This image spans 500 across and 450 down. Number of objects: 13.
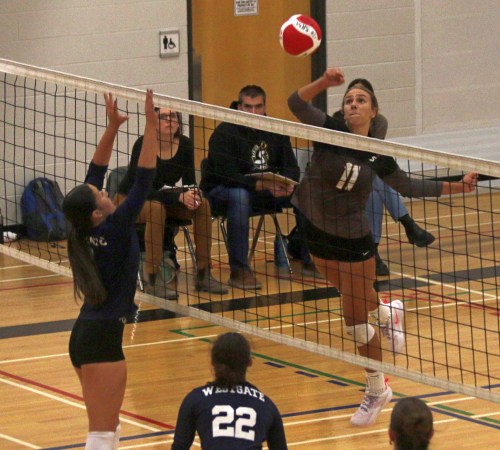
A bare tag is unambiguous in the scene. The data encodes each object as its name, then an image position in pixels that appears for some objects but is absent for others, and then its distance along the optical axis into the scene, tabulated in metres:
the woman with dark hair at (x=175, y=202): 15.95
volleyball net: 12.24
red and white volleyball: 14.31
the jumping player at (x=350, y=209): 12.18
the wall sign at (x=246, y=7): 24.06
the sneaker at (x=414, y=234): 19.16
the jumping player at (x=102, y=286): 9.65
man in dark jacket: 17.56
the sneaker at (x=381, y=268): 18.57
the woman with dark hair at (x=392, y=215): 17.54
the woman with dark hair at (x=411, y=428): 6.89
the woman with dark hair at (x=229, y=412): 8.03
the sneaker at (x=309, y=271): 18.77
